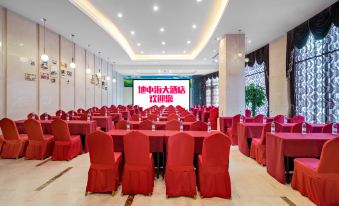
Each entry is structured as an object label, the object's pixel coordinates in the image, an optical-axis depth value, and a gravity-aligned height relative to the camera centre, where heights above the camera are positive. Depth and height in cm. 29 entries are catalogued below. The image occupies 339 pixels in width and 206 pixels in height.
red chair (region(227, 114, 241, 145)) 773 -92
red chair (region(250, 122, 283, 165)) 548 -99
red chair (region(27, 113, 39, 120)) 741 -40
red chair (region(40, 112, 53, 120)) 771 -44
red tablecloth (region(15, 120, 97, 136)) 667 -65
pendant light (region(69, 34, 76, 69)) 1036 +172
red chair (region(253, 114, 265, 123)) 773 -51
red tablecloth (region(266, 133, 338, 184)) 429 -76
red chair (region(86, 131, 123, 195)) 384 -106
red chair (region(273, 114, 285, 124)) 719 -47
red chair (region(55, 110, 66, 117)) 901 -38
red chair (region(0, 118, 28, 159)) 604 -97
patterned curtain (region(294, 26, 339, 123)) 713 +75
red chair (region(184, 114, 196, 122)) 761 -50
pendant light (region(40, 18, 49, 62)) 830 +148
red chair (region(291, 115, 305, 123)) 728 -49
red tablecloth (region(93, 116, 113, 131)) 842 -65
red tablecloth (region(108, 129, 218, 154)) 445 -71
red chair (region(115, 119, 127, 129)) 553 -49
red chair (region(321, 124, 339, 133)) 518 -53
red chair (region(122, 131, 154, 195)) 381 -104
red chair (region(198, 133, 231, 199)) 366 -100
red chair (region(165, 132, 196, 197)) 378 -104
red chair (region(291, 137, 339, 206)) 346 -105
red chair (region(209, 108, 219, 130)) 1105 -69
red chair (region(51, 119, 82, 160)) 585 -93
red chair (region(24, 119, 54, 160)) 598 -101
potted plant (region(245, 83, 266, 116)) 1120 +28
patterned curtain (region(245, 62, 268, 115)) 1223 +138
